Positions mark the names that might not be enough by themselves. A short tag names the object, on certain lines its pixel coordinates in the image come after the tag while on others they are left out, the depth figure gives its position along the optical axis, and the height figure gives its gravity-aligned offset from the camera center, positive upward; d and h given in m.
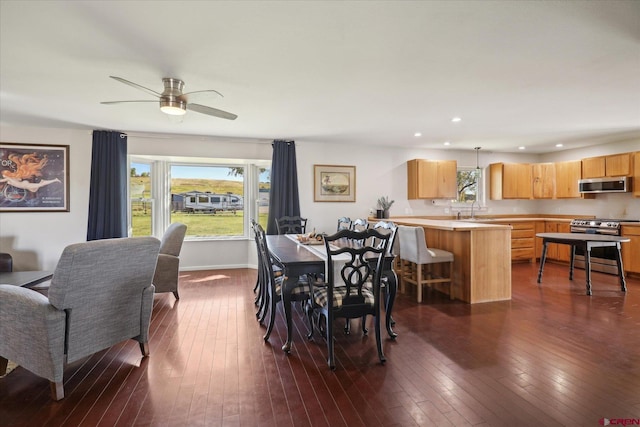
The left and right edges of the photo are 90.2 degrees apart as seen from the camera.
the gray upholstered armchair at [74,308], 1.90 -0.57
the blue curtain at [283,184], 5.49 +0.58
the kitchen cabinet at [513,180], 6.60 +0.77
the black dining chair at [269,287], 2.69 -0.62
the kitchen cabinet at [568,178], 6.14 +0.78
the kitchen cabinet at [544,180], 6.54 +0.78
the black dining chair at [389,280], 2.65 -0.53
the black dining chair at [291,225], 5.18 -0.12
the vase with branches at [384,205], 6.06 +0.24
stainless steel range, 4.97 -0.52
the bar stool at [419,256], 3.85 -0.47
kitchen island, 3.76 -0.54
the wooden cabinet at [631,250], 4.89 -0.50
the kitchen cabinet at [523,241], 6.16 -0.45
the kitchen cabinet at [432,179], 6.16 +0.76
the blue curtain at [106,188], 4.72 +0.44
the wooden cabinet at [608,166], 5.29 +0.91
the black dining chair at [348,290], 2.28 -0.57
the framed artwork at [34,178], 4.57 +0.58
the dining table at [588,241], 4.00 -0.30
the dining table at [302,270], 2.53 -0.43
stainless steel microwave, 5.30 +0.57
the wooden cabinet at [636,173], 5.15 +0.72
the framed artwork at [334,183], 5.91 +0.64
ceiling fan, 2.81 +1.06
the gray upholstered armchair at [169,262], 3.80 -0.54
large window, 5.44 +0.38
